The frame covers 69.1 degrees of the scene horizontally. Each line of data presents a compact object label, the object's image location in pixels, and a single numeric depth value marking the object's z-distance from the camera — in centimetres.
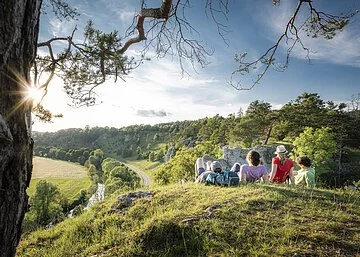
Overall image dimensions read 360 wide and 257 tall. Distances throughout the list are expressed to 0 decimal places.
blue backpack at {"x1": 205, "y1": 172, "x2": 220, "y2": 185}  811
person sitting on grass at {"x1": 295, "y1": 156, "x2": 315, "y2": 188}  772
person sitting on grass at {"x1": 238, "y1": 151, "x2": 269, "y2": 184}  824
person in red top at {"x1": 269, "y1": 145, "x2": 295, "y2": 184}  837
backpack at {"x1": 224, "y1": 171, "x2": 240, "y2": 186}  750
